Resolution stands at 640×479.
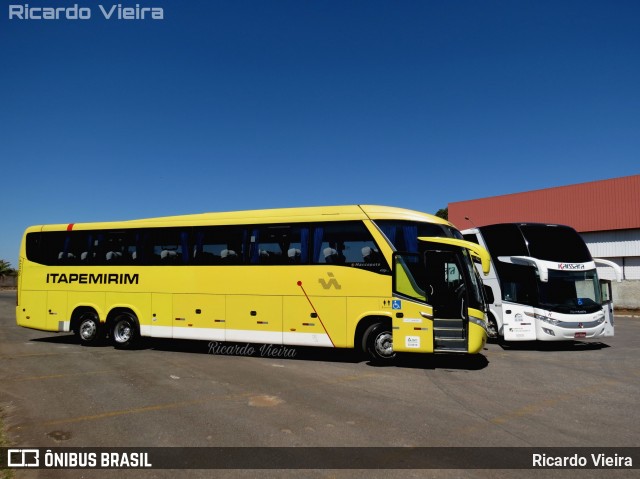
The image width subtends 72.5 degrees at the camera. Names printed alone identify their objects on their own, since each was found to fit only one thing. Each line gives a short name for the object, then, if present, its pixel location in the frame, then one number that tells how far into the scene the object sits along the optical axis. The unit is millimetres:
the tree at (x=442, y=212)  74312
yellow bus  10125
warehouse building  38000
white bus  12984
